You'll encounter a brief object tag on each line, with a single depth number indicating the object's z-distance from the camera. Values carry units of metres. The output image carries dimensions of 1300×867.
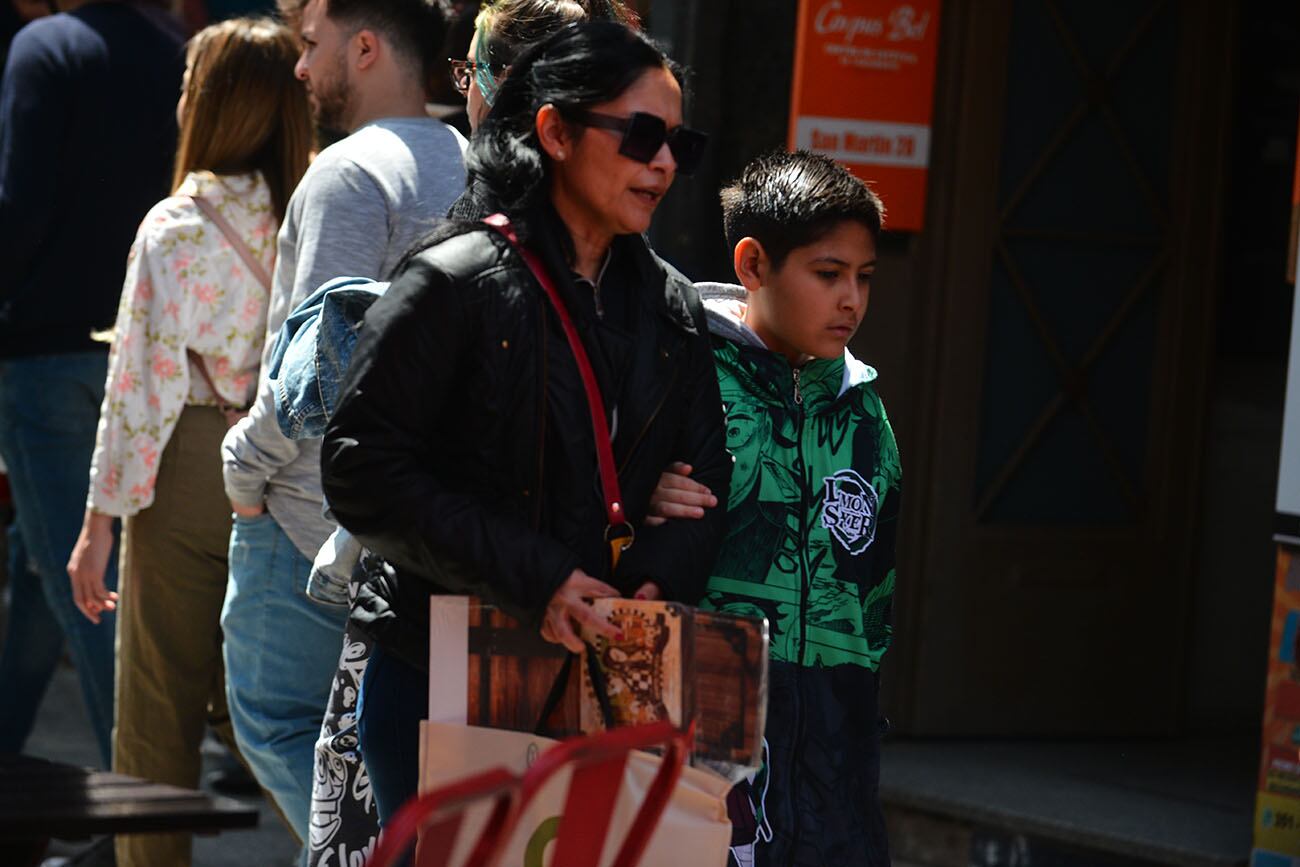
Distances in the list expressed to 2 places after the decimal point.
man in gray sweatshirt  7.40
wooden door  12.05
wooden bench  5.46
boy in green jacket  6.33
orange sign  11.46
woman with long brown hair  8.87
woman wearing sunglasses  5.39
